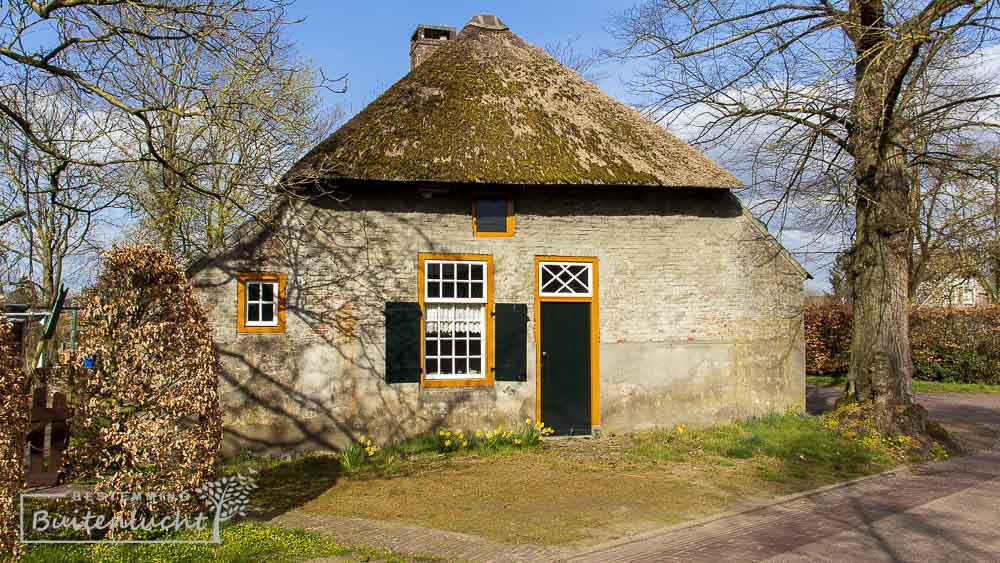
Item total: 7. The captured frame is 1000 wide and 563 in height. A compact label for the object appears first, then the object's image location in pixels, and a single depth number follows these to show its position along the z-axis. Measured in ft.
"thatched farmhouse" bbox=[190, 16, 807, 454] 35.78
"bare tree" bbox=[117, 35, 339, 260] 40.45
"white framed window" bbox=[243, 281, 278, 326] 35.32
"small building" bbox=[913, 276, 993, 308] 95.81
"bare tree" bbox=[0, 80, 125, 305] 38.86
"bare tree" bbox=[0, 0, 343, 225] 24.12
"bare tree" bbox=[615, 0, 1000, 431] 34.47
